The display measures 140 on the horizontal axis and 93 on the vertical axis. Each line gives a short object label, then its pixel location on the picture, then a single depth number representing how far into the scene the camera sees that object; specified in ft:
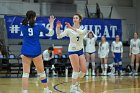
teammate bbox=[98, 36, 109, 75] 57.01
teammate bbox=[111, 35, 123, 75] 57.62
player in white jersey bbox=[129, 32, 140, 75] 57.06
